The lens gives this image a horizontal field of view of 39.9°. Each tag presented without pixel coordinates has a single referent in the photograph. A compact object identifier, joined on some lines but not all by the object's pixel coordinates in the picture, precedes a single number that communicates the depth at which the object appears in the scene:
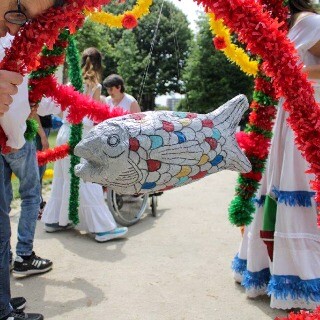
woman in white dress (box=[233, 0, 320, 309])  2.47
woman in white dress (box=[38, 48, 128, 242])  4.07
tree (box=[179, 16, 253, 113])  17.67
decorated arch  1.21
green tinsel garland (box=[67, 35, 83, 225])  3.36
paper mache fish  1.18
